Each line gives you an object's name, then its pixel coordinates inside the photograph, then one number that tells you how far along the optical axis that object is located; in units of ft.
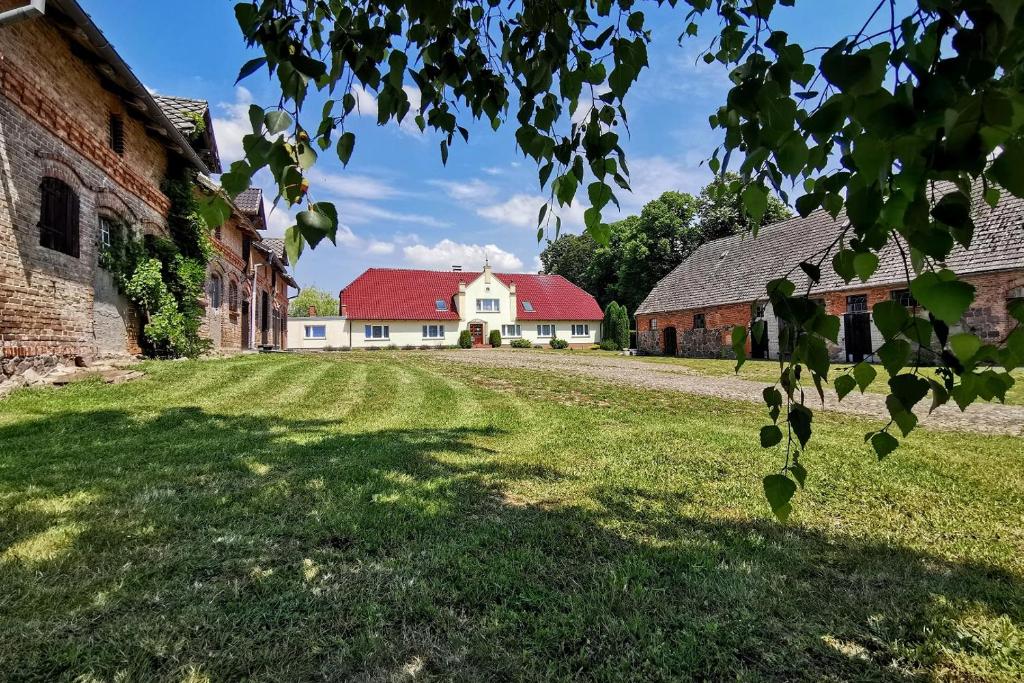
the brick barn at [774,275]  52.24
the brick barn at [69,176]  24.14
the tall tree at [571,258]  190.90
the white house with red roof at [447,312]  121.39
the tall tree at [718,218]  138.82
